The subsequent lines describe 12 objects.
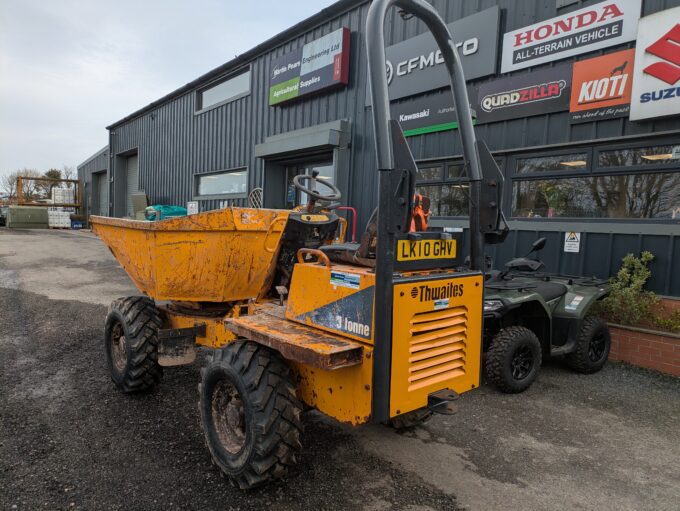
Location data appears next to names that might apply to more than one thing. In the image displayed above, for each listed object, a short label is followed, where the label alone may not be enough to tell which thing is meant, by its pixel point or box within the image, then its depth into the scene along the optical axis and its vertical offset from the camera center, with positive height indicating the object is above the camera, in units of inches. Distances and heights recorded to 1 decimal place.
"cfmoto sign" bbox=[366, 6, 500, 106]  284.2 +110.9
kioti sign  229.9 +72.8
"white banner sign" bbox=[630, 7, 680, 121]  212.2 +76.3
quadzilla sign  254.7 +76.0
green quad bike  185.0 -41.7
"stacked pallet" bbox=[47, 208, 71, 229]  1125.7 -28.5
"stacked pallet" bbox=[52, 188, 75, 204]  1227.9 +29.8
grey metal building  225.6 +67.4
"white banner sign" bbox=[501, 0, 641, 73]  229.9 +103.5
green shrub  218.4 -33.1
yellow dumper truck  97.4 -21.2
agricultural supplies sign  378.6 +131.5
